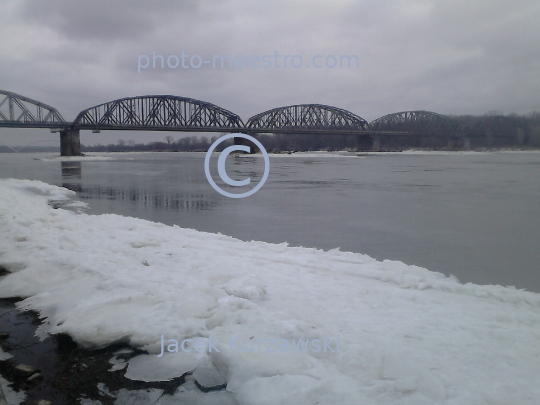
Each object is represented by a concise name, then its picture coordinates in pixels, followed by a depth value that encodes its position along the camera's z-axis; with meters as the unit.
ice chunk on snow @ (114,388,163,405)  2.47
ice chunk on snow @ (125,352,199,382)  2.75
